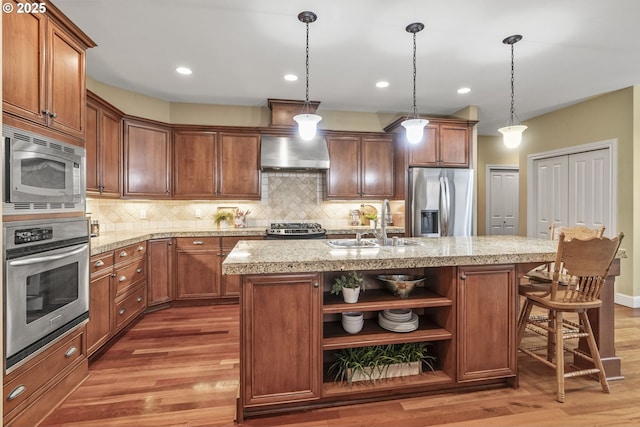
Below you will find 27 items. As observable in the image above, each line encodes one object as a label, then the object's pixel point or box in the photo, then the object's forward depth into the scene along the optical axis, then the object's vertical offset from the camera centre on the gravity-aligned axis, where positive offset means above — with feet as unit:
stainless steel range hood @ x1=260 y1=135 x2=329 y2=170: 14.28 +2.60
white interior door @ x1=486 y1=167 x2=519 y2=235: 22.17 +0.90
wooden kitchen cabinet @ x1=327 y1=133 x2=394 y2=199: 15.62 +2.22
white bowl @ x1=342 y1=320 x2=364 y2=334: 7.05 -2.39
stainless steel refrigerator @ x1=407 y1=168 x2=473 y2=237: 14.58 +0.47
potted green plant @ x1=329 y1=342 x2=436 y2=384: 7.08 -3.20
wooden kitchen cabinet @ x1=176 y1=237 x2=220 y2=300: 13.25 -2.15
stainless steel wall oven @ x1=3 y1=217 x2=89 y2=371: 5.72 -1.31
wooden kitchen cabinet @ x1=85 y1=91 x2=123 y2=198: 10.57 +2.20
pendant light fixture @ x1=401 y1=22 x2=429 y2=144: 8.82 +2.38
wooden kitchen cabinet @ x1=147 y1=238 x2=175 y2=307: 12.51 -2.21
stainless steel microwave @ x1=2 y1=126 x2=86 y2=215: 5.76 +0.76
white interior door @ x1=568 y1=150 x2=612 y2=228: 14.03 +1.11
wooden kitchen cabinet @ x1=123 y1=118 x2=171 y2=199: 12.78 +2.16
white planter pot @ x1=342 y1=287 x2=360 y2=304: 6.88 -1.66
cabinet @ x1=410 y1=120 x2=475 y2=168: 14.94 +3.04
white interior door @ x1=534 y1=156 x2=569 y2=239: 16.02 +1.06
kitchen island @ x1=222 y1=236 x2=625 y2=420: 6.31 -2.14
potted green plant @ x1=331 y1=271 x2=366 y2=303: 6.89 -1.51
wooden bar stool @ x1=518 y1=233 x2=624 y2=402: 6.69 -1.72
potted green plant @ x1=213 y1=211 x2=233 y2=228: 15.03 -0.25
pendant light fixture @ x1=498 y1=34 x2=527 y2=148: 9.27 +2.29
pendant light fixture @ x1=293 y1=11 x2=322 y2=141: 8.28 +2.36
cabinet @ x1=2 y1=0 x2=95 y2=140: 5.84 +2.83
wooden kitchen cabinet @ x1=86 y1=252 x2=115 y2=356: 8.46 -2.35
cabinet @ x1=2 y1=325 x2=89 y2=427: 5.85 -3.29
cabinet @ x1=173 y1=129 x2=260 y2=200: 14.34 +2.13
